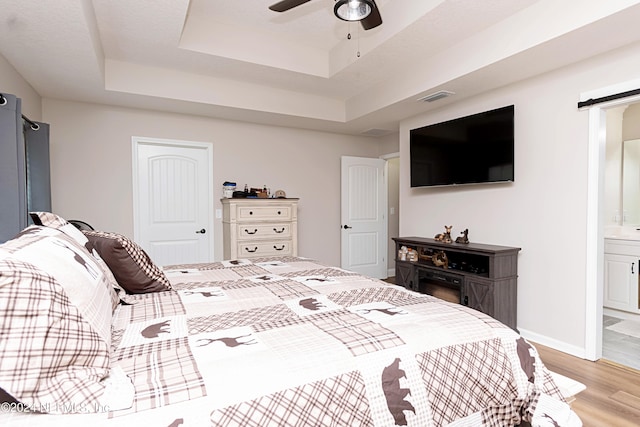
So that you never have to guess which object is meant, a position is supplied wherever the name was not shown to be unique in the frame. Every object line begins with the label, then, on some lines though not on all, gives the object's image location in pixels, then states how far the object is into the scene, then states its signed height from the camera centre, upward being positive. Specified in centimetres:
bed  78 -43
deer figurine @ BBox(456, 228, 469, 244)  348 -34
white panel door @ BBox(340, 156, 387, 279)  518 -17
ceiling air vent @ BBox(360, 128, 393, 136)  505 +109
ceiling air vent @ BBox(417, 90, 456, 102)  339 +109
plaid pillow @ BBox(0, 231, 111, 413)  74 -31
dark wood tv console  303 -68
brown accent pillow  162 -27
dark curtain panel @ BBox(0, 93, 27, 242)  224 +24
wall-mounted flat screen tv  321 +56
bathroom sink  349 -31
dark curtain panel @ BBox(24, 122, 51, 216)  295 +35
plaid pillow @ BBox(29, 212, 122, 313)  145 -15
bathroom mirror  396 +24
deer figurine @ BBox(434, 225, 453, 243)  366 -35
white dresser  404 -26
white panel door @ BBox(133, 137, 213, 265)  402 +7
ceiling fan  205 +119
